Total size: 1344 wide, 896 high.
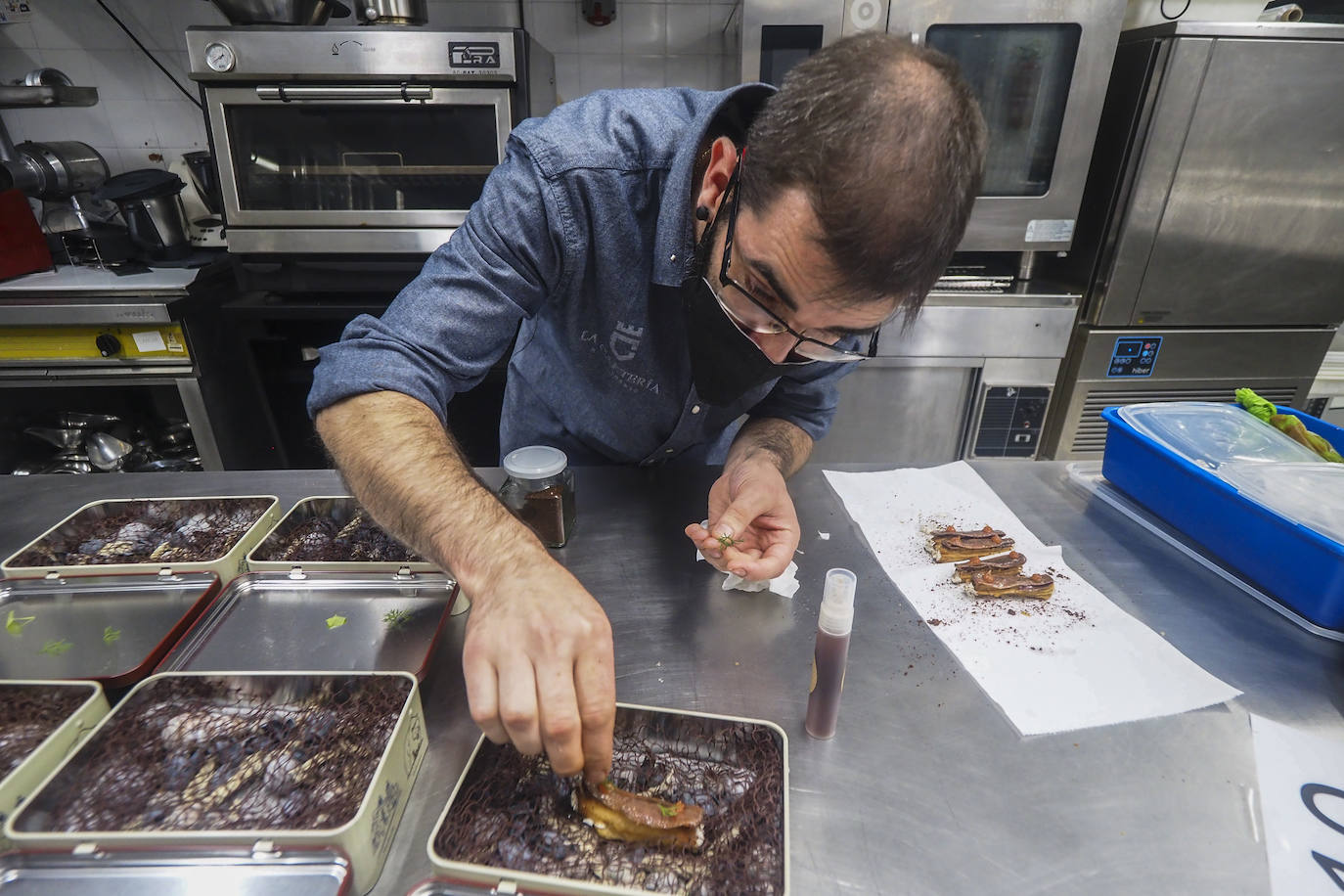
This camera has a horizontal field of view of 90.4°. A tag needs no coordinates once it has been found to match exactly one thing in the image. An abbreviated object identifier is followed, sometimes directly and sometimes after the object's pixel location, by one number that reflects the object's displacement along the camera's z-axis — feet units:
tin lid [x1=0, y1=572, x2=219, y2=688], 2.89
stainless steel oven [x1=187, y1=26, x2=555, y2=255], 6.63
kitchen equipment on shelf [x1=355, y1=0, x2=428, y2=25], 7.04
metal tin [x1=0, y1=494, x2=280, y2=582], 3.28
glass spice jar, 3.60
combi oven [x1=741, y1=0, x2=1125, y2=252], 6.80
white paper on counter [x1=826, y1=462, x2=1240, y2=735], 2.93
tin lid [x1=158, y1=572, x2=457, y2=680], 2.94
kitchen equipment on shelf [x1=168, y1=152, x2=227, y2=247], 8.86
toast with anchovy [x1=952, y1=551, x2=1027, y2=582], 3.73
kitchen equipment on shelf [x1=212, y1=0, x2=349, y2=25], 6.81
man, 2.42
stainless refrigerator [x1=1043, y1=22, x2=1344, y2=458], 6.91
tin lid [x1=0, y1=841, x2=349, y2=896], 2.01
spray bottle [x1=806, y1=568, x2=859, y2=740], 2.47
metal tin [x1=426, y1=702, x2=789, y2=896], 1.94
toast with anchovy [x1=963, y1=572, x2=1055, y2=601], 3.60
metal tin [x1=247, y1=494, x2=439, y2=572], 3.30
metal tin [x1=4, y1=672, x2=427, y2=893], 2.01
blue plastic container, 3.33
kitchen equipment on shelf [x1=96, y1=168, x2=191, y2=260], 7.58
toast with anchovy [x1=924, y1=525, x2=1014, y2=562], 3.90
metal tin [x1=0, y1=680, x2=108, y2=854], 2.13
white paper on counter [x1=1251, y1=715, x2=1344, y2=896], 2.25
